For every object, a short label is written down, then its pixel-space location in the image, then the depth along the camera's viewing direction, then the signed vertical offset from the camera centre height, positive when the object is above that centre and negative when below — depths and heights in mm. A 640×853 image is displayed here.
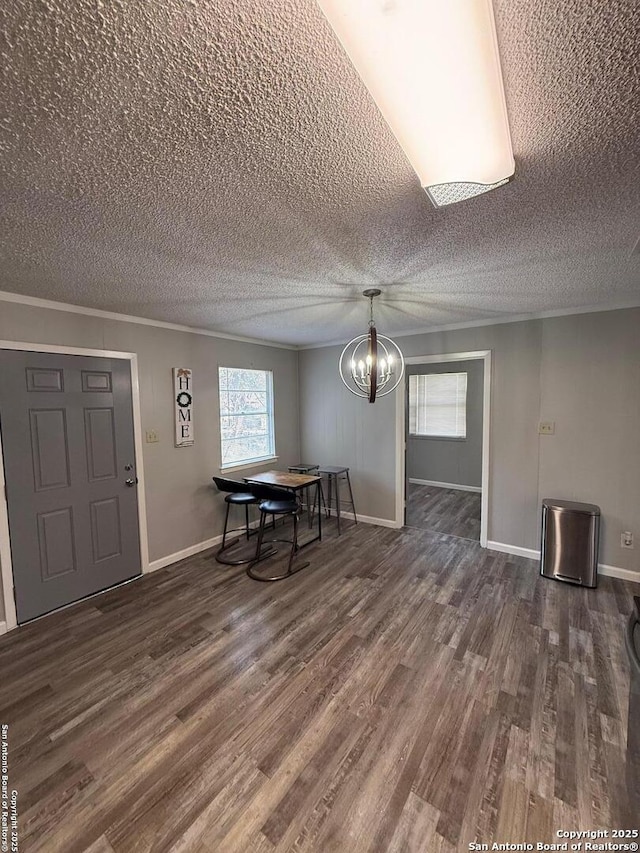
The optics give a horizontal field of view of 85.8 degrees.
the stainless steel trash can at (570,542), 3029 -1290
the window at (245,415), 4293 -142
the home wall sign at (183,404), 3613 +15
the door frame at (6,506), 2518 -733
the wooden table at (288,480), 3648 -858
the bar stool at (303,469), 4695 -894
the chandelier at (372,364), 2422 +344
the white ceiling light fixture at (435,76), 676 +758
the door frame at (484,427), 3740 -313
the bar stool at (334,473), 4539 -947
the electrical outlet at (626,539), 3078 -1266
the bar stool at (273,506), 3328 -1060
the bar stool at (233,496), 3529 -1031
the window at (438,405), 6312 -74
